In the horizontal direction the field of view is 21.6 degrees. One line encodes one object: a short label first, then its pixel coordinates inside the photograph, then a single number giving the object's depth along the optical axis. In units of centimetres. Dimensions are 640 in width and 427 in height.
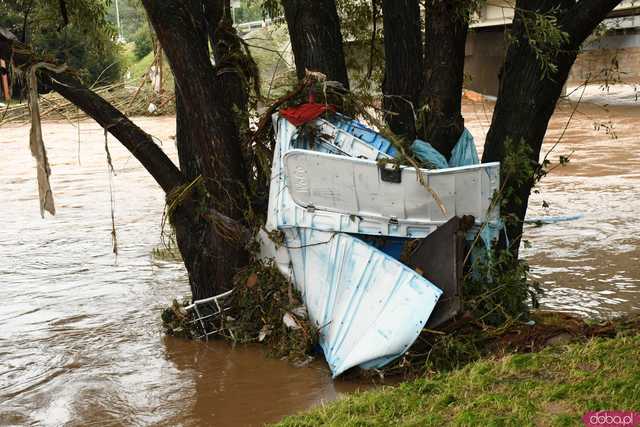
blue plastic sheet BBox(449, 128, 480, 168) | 1525
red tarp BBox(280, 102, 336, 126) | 1420
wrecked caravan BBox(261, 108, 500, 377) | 1264
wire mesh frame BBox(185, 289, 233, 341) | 1527
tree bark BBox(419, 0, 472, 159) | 1511
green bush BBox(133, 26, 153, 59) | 10279
